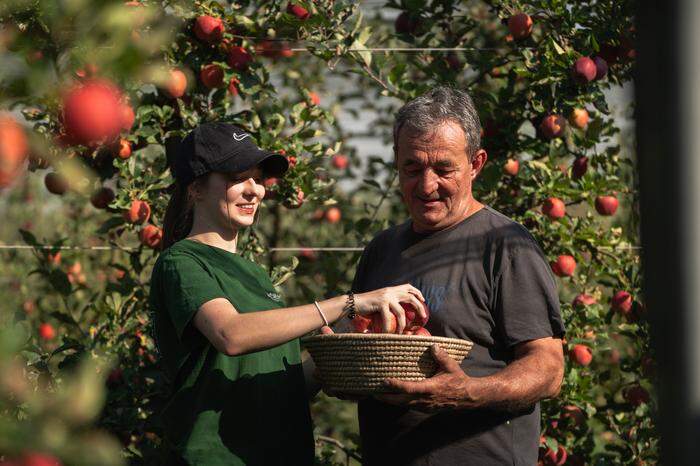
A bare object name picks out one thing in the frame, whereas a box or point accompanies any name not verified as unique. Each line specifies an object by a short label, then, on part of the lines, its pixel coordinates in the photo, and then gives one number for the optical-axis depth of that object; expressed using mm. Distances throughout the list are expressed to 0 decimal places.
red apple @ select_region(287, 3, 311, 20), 6374
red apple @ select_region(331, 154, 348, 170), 9648
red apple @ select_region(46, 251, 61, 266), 7480
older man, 4168
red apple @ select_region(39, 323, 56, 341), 8184
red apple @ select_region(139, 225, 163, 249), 6105
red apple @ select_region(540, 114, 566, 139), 6535
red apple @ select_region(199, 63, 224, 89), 6242
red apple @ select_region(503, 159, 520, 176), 6695
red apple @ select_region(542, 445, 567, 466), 6317
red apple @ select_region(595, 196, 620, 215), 6742
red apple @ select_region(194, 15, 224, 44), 6109
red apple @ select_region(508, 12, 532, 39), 6523
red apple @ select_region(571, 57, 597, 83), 6219
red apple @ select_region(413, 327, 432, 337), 4230
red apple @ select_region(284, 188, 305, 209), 6406
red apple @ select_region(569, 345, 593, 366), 6383
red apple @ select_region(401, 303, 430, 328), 4250
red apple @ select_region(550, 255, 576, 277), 6480
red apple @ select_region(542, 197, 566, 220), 6492
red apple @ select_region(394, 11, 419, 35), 7251
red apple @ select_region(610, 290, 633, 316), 6641
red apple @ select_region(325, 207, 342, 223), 9273
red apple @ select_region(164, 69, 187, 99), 6066
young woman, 4066
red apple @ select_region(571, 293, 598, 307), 6570
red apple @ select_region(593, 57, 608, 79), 6312
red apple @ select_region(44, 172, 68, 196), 6273
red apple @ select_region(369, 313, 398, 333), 4203
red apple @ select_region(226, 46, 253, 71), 6293
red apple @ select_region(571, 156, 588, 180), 6766
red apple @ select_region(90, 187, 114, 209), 6258
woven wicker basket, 4023
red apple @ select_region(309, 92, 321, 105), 6655
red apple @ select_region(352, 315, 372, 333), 4309
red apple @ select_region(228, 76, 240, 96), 6385
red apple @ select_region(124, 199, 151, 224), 6062
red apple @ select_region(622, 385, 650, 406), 6775
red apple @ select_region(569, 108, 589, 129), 6648
